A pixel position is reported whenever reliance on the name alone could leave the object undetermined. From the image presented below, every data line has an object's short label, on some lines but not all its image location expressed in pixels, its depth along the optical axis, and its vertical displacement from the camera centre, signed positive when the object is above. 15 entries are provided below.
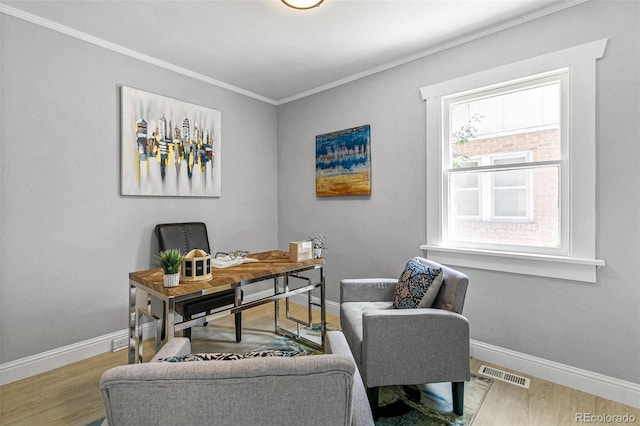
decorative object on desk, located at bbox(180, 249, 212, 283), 1.86 -0.34
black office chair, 2.37 -0.32
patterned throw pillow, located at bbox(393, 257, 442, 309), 1.99 -0.51
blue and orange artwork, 3.23 +0.54
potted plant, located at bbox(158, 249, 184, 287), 1.75 -0.32
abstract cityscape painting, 2.77 +0.64
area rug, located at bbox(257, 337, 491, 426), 1.78 -1.20
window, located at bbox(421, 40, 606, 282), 2.06 +0.33
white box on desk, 2.47 -0.32
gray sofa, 0.73 -0.43
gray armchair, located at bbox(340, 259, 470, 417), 1.75 -0.78
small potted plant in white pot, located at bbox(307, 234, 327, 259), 2.65 -0.30
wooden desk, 1.69 -0.45
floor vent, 2.14 -1.19
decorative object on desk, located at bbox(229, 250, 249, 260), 2.42 -0.34
